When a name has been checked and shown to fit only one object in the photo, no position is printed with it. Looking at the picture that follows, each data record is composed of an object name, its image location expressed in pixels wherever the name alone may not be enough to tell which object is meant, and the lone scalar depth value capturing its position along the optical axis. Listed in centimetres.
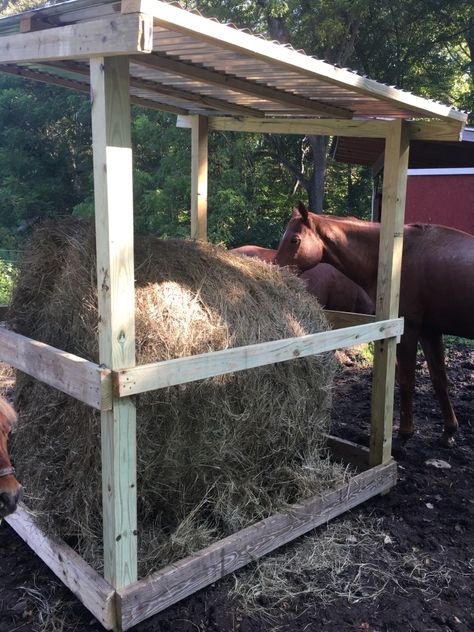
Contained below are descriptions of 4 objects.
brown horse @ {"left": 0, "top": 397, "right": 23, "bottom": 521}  224
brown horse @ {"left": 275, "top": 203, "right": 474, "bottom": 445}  441
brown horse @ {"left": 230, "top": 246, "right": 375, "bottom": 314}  675
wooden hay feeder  206
